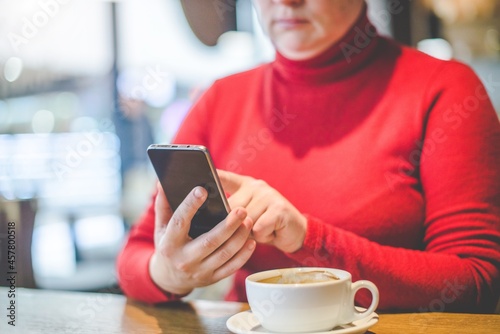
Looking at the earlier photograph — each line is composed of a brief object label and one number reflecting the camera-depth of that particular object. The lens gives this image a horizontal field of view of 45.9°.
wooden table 0.75
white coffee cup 0.64
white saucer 0.66
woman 0.82
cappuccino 0.69
